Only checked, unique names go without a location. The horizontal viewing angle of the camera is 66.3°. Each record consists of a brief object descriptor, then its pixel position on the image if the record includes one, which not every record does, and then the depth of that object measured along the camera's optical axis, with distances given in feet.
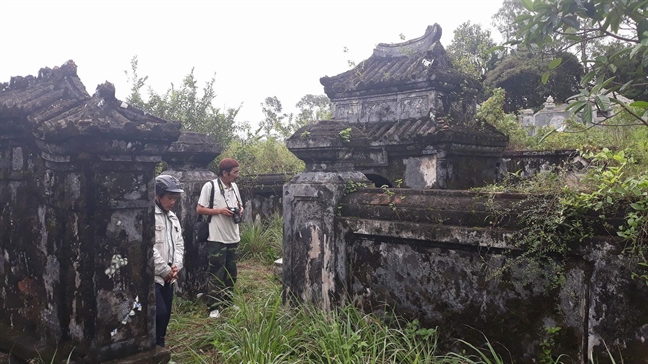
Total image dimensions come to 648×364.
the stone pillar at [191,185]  19.74
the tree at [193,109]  39.81
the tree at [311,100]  160.66
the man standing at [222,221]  17.95
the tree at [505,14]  100.01
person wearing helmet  12.75
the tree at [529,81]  76.18
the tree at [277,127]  41.29
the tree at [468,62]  27.61
